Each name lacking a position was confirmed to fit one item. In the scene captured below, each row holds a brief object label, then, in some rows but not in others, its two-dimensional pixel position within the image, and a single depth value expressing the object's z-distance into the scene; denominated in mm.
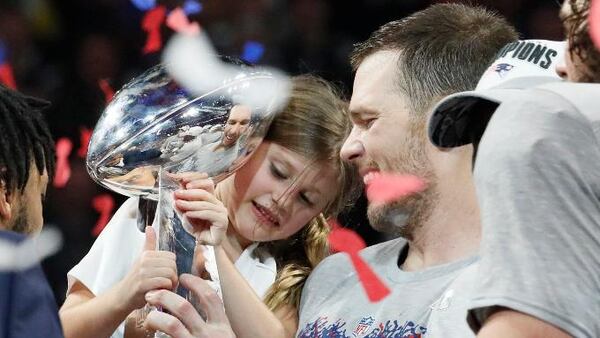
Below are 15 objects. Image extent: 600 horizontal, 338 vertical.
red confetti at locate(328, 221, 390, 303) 3402
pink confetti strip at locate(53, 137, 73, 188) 6305
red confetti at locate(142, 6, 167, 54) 6953
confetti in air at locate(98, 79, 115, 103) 6598
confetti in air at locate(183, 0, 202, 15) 7089
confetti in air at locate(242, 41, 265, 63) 6750
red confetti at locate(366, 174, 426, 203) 3475
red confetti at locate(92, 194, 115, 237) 6289
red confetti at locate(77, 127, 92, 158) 6405
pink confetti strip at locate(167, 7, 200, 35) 6570
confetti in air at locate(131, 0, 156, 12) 6980
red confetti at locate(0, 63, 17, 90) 6784
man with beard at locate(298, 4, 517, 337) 3268
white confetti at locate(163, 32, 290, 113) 3434
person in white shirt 3525
